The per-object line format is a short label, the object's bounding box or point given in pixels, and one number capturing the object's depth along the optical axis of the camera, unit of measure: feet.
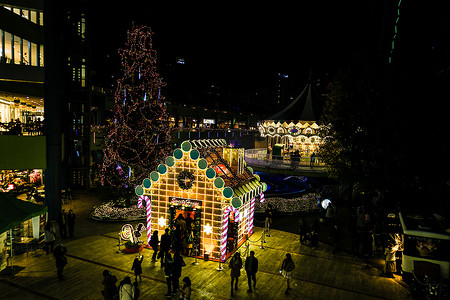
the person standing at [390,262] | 41.78
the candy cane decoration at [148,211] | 48.03
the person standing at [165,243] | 40.36
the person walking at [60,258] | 36.35
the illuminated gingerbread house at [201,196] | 43.75
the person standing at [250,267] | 35.29
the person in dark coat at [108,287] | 29.66
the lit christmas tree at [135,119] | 66.44
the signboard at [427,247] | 35.94
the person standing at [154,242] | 42.65
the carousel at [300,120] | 100.07
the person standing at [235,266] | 34.96
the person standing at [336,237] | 49.06
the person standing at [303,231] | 52.54
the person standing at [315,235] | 51.57
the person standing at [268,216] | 56.44
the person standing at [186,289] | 28.73
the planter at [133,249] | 45.88
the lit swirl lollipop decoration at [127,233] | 46.19
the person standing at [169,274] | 34.01
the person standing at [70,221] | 51.85
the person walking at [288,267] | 35.42
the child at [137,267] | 35.09
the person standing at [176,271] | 33.68
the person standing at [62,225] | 51.99
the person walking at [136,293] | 27.61
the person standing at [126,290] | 27.61
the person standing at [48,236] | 45.39
